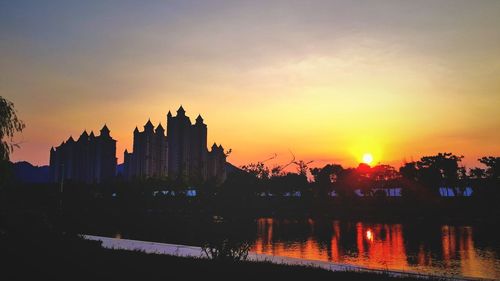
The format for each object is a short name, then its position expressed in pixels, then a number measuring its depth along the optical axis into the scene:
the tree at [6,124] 15.70
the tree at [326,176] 83.69
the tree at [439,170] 73.44
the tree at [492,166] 67.56
